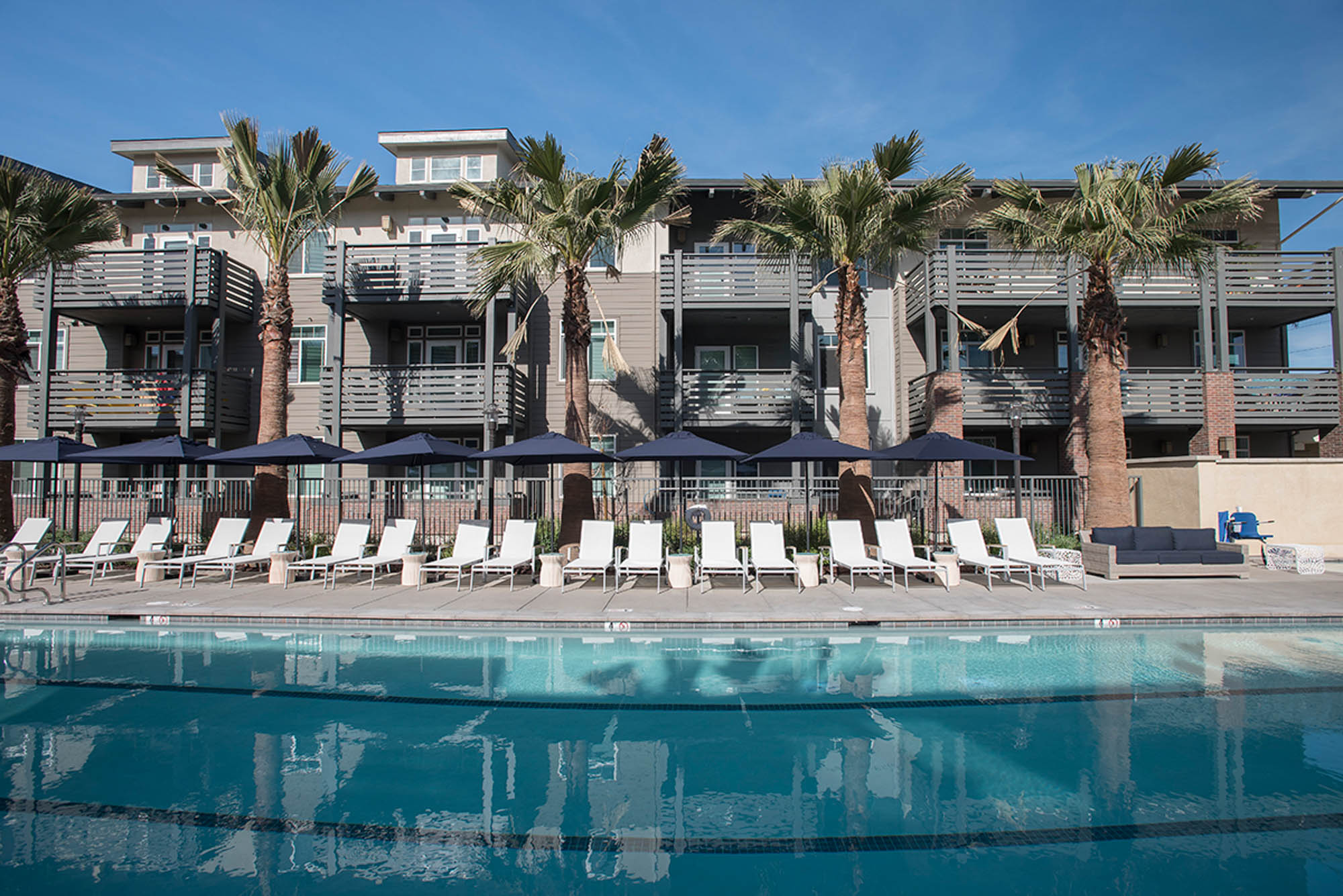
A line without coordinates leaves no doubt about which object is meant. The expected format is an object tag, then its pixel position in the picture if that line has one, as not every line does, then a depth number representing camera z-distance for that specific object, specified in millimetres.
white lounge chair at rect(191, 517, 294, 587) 12109
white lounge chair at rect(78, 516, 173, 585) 11922
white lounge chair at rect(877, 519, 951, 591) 11336
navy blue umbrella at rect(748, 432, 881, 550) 11188
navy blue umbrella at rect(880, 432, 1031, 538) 11633
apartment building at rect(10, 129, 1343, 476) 17719
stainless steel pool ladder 9812
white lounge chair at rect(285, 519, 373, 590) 11836
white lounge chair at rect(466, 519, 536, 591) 11125
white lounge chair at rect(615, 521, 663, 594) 11141
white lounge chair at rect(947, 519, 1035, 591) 11305
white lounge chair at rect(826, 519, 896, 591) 11234
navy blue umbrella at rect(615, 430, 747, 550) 11586
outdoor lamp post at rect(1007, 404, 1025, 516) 13645
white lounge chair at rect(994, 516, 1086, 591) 11031
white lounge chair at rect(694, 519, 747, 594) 11133
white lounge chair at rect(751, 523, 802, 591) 11344
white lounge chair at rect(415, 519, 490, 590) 11273
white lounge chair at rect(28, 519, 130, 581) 12641
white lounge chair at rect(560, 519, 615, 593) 11570
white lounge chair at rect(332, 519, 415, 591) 11612
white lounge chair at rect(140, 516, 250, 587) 12023
